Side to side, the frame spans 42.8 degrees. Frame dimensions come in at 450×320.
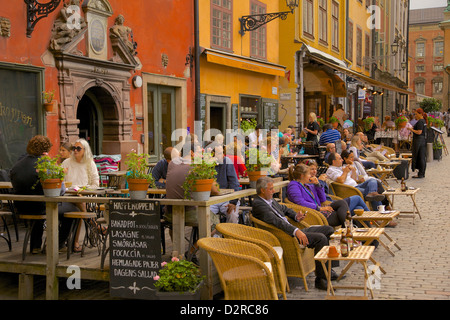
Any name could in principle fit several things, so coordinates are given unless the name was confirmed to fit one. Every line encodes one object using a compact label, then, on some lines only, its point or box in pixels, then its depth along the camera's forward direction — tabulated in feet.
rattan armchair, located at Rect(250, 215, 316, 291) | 20.58
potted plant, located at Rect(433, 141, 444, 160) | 77.97
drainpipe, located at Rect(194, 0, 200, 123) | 48.62
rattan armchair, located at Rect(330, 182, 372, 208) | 29.71
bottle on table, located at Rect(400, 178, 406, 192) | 34.30
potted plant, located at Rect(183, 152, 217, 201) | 18.84
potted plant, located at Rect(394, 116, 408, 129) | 68.03
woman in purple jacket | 24.59
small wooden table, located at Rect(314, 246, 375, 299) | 18.52
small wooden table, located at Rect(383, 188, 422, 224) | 33.42
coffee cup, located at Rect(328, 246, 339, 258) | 18.79
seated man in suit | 20.47
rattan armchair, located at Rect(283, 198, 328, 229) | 23.16
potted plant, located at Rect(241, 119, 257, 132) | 46.78
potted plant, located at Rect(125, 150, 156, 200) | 19.27
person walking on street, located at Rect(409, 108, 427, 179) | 54.34
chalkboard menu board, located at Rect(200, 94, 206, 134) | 49.70
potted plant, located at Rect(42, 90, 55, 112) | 32.12
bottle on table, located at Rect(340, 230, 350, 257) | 18.86
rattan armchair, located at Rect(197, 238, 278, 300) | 16.79
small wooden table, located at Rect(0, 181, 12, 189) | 25.05
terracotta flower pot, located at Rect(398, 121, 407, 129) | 68.45
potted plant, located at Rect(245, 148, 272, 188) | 23.73
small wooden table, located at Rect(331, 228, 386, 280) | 21.58
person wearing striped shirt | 44.55
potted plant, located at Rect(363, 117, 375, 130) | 73.36
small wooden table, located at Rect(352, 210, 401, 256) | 25.58
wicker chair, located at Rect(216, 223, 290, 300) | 18.29
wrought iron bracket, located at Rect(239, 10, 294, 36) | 56.13
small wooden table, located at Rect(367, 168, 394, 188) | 41.43
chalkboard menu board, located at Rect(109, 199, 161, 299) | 19.12
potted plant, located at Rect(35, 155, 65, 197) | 20.49
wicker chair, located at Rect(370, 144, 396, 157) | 54.75
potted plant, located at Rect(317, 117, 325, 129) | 67.41
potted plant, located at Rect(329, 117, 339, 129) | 47.32
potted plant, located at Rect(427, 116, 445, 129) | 77.27
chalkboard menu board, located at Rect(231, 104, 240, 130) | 55.07
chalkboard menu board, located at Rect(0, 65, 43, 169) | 29.94
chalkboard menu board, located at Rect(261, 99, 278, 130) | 62.28
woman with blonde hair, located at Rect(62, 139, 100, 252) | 26.03
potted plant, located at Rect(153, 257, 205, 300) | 17.62
